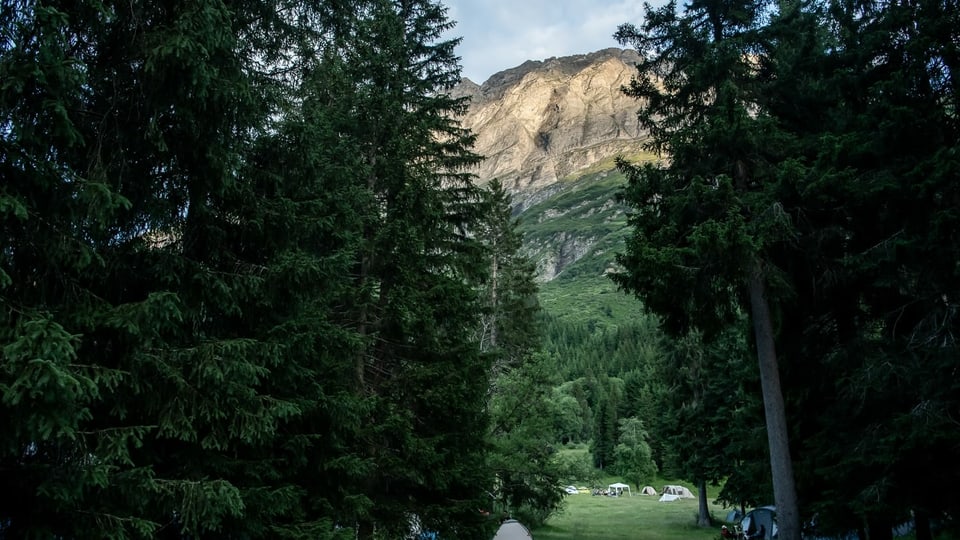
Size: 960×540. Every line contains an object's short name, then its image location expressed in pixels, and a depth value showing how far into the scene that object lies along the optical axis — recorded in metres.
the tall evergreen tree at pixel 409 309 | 10.67
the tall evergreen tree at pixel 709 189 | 11.08
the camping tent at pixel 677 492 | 52.81
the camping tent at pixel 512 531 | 18.97
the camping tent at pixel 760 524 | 21.17
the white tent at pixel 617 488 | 59.49
